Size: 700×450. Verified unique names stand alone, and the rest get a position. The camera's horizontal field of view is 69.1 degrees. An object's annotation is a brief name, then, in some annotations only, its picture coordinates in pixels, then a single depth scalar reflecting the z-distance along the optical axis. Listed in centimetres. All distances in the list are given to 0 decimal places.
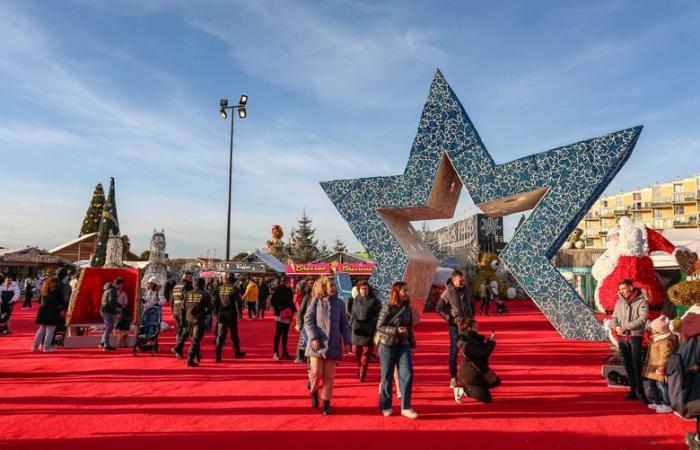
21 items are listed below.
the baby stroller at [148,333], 987
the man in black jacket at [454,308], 650
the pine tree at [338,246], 5016
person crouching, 584
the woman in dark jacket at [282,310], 877
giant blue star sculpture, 1073
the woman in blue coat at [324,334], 547
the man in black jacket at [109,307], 981
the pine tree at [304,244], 4389
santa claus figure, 811
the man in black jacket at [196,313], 827
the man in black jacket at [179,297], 904
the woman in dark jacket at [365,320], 709
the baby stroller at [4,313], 1307
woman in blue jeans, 530
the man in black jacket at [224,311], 870
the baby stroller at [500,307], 2107
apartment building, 6350
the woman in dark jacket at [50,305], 961
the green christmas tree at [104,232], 2281
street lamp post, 1939
